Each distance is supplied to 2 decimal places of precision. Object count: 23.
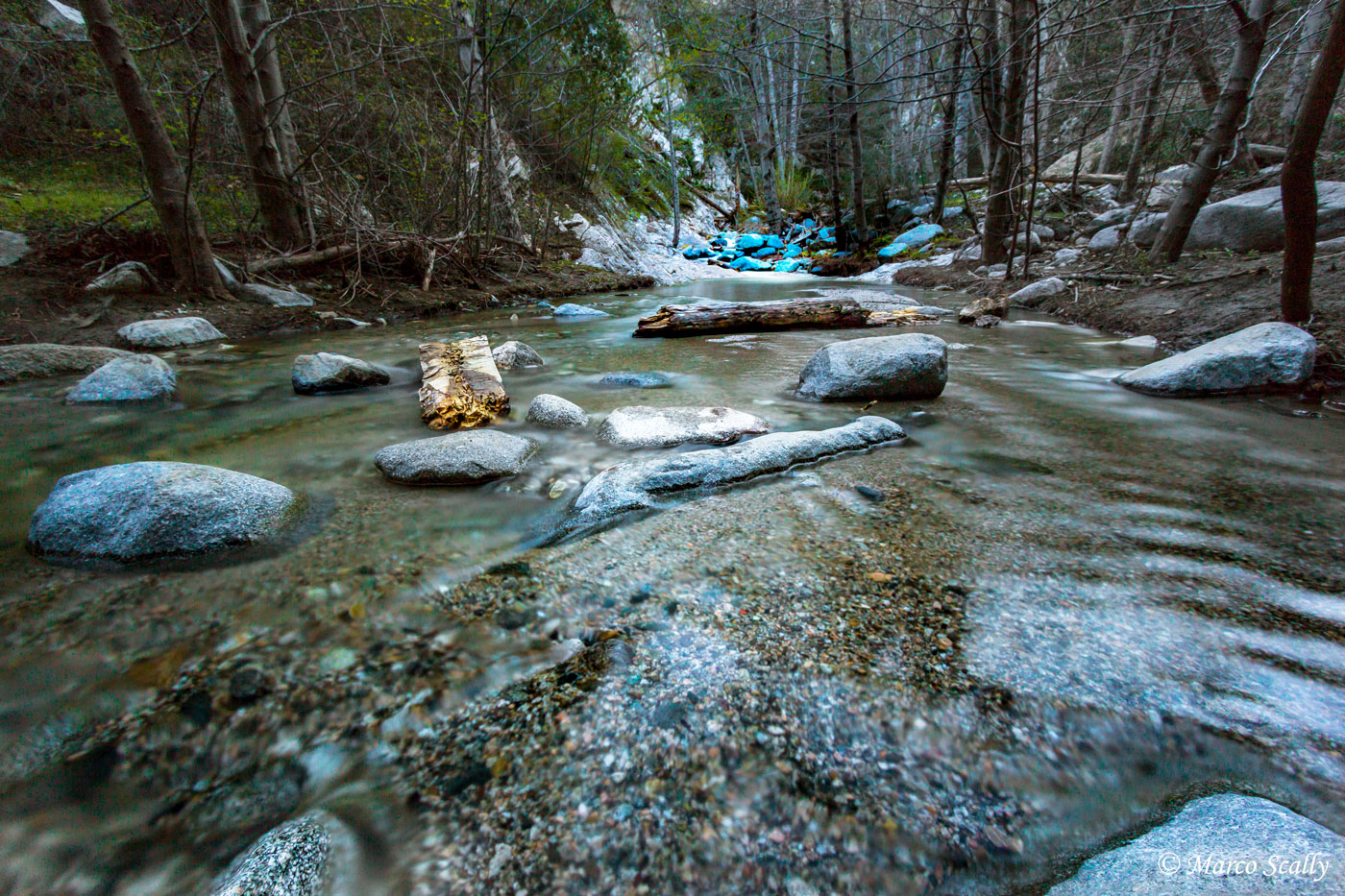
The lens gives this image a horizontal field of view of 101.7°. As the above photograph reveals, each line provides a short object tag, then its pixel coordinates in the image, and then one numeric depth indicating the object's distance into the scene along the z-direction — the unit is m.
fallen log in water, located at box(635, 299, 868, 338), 5.35
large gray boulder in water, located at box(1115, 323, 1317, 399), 2.82
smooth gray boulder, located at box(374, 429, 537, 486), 2.14
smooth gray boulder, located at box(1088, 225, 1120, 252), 7.55
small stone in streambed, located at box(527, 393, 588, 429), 2.73
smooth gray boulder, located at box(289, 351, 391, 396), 3.35
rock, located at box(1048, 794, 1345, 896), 0.72
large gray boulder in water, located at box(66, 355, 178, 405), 3.09
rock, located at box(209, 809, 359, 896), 0.78
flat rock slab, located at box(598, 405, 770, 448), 2.46
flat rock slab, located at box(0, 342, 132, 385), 3.48
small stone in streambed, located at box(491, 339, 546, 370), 4.03
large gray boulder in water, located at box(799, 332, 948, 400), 3.05
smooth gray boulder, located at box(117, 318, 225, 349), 4.32
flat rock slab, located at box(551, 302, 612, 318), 6.79
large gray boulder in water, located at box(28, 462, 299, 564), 1.57
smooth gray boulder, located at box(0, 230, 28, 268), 4.78
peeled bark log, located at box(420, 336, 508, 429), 2.83
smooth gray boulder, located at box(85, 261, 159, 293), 4.81
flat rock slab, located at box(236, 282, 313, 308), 5.53
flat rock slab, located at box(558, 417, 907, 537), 1.88
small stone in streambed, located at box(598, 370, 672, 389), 3.52
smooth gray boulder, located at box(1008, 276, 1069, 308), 6.21
